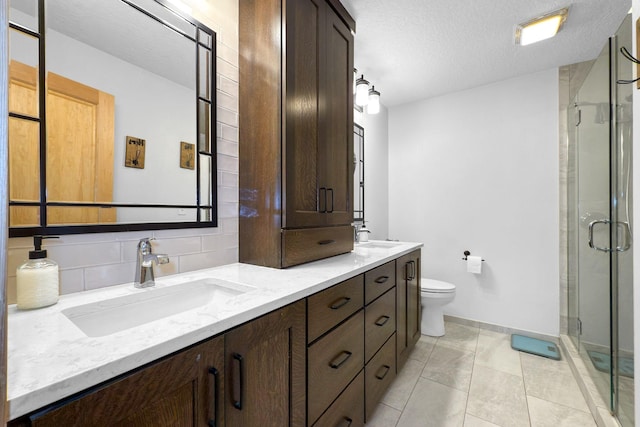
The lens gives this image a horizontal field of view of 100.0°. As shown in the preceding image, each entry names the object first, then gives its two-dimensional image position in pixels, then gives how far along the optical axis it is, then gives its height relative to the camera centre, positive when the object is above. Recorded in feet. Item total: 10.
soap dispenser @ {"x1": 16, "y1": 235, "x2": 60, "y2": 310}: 2.35 -0.59
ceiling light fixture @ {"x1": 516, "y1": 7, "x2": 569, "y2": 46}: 5.69 +4.17
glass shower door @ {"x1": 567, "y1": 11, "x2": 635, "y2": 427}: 4.84 -0.27
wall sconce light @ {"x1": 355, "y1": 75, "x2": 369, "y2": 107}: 7.46 +3.42
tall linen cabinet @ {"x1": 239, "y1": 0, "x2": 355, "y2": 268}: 4.13 +1.38
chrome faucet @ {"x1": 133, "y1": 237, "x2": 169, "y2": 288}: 3.14 -0.59
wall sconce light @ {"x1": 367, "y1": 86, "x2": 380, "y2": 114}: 7.89 +3.29
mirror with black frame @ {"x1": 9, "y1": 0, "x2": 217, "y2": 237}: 2.63 +1.15
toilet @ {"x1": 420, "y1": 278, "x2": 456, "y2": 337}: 7.75 -2.66
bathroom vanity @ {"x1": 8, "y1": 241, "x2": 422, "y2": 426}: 1.53 -1.06
